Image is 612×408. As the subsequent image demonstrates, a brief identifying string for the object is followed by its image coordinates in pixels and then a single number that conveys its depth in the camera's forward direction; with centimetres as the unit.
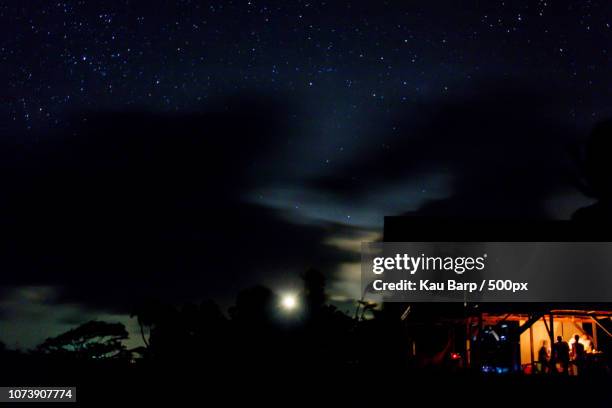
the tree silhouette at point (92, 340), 2548
